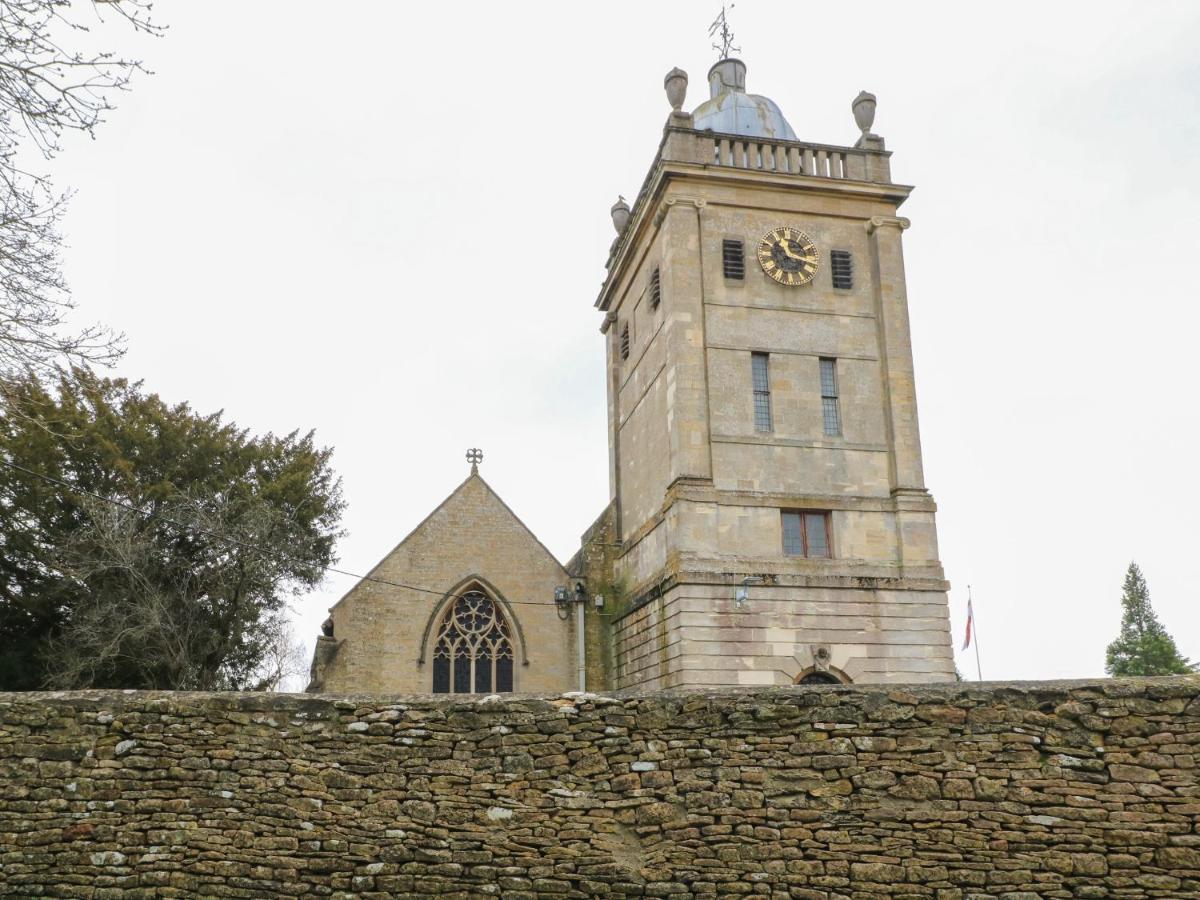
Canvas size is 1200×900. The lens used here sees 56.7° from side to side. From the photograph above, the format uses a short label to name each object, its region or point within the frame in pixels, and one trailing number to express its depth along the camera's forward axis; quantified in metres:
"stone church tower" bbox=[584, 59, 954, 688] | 22.66
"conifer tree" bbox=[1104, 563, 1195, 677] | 63.88
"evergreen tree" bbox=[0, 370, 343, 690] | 25.23
